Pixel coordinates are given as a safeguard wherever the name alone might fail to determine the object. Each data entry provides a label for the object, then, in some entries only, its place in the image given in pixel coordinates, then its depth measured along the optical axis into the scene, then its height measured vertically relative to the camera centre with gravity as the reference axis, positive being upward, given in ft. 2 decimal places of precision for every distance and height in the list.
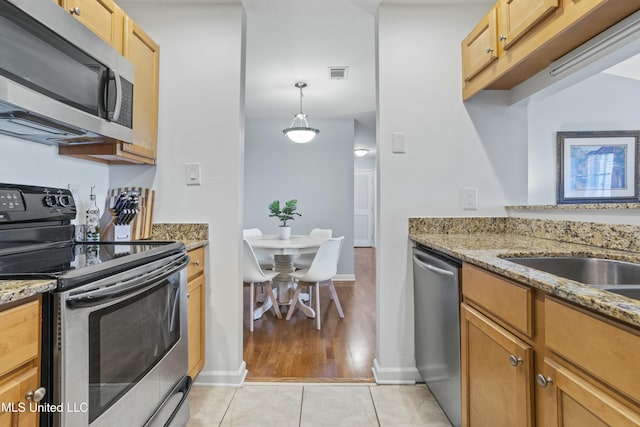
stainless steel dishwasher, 4.62 -1.68
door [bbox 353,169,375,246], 29.60 +1.23
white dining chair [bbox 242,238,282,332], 9.28 -1.58
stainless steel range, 2.73 -1.00
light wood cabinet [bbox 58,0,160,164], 4.98 +2.53
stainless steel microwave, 3.32 +1.60
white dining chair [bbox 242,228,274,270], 11.70 -1.68
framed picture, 5.73 +0.97
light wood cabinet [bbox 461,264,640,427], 2.14 -1.17
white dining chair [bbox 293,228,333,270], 11.82 -1.66
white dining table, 10.05 -1.11
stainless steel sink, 3.81 -0.60
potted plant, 11.41 +0.15
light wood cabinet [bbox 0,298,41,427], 2.30 -1.06
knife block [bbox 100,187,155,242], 5.99 -0.07
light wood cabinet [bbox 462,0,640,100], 3.93 +2.48
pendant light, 12.29 +3.10
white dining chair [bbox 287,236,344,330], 9.73 -1.53
